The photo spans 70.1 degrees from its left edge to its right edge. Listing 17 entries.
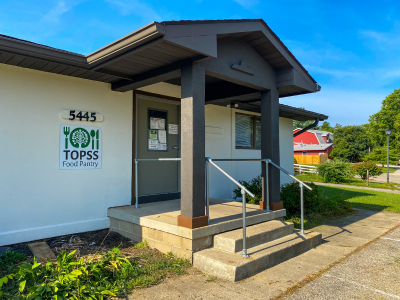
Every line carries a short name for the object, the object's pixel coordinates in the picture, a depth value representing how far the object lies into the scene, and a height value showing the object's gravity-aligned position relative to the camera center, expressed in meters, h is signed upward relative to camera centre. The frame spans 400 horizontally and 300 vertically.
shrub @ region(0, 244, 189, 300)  2.44 -1.17
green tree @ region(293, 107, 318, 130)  70.39 +7.82
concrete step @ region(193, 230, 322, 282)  3.01 -1.19
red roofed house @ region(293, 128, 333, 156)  41.66 +1.86
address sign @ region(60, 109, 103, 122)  4.36 +0.63
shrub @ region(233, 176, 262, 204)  5.79 -0.81
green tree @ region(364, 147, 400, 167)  31.64 -0.16
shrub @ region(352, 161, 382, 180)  16.20 -0.82
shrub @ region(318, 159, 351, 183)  15.23 -0.88
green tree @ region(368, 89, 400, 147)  43.34 +5.73
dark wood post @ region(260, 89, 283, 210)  4.85 +0.24
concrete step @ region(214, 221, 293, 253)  3.43 -1.05
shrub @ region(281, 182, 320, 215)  6.18 -0.98
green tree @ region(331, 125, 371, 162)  36.75 +1.26
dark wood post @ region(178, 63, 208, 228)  3.48 +0.10
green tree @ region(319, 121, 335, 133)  74.85 +7.53
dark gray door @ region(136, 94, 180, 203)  5.36 +0.15
